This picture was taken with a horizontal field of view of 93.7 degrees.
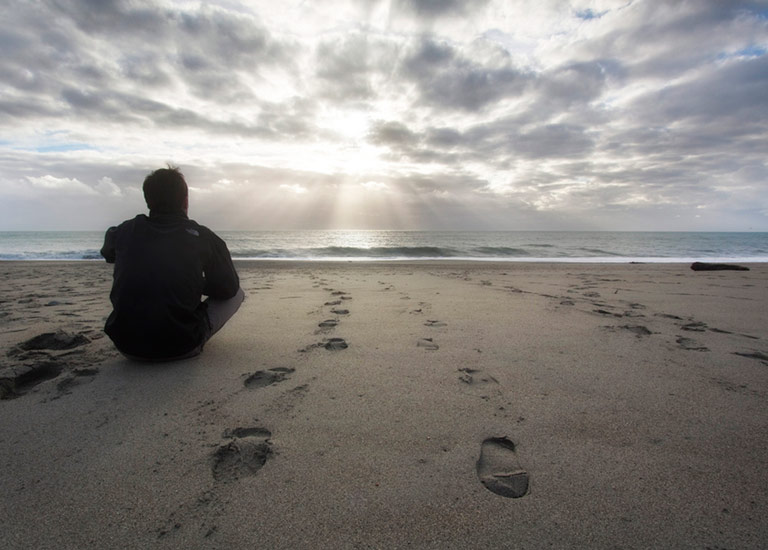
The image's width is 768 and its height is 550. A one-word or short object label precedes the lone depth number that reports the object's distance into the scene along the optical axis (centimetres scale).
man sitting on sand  232
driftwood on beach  943
